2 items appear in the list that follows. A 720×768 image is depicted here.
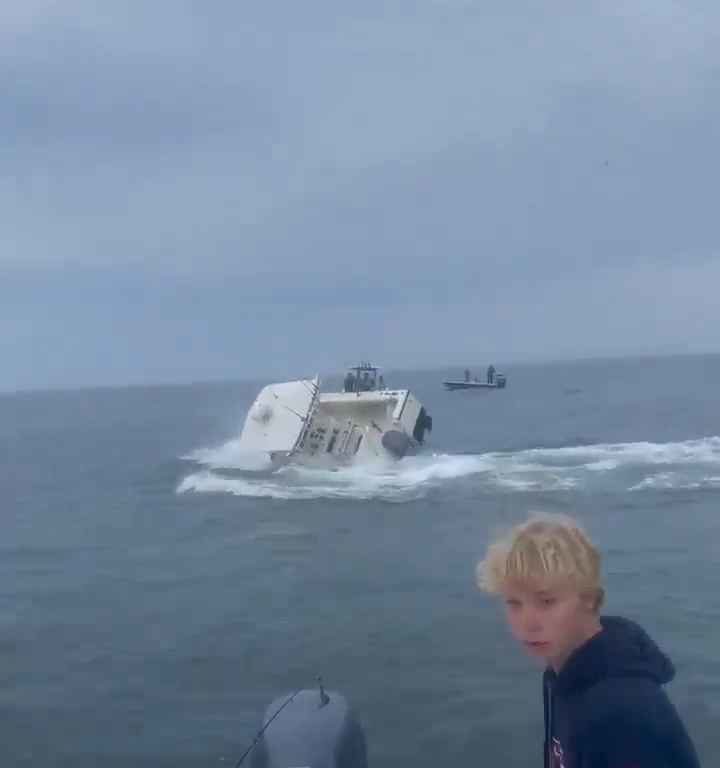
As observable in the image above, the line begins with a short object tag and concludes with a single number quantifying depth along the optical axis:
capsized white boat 40.22
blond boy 2.62
